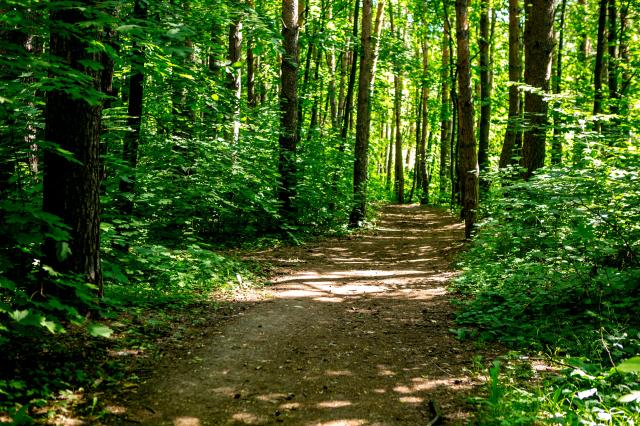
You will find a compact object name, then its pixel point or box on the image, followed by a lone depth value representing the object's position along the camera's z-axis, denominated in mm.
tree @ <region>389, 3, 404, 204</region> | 28641
